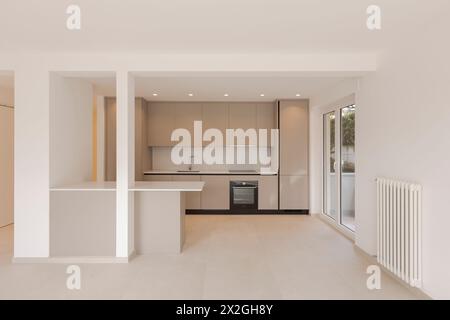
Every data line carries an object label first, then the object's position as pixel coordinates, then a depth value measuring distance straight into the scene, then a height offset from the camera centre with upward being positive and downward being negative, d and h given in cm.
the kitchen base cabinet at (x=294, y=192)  673 -71
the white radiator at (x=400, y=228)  288 -68
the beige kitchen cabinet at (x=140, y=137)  645 +42
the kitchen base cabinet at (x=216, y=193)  680 -73
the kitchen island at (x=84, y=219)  386 -72
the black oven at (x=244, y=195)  679 -78
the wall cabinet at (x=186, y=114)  695 +94
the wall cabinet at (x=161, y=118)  695 +86
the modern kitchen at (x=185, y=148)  417 +19
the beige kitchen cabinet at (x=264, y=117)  698 +87
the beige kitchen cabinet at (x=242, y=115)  697 +91
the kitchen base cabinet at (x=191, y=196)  673 -79
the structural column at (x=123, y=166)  382 -9
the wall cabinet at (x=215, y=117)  696 +87
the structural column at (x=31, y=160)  376 -2
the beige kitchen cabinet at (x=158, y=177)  671 -39
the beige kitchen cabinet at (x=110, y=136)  656 +45
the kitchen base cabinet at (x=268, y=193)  677 -73
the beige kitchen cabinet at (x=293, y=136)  668 +44
